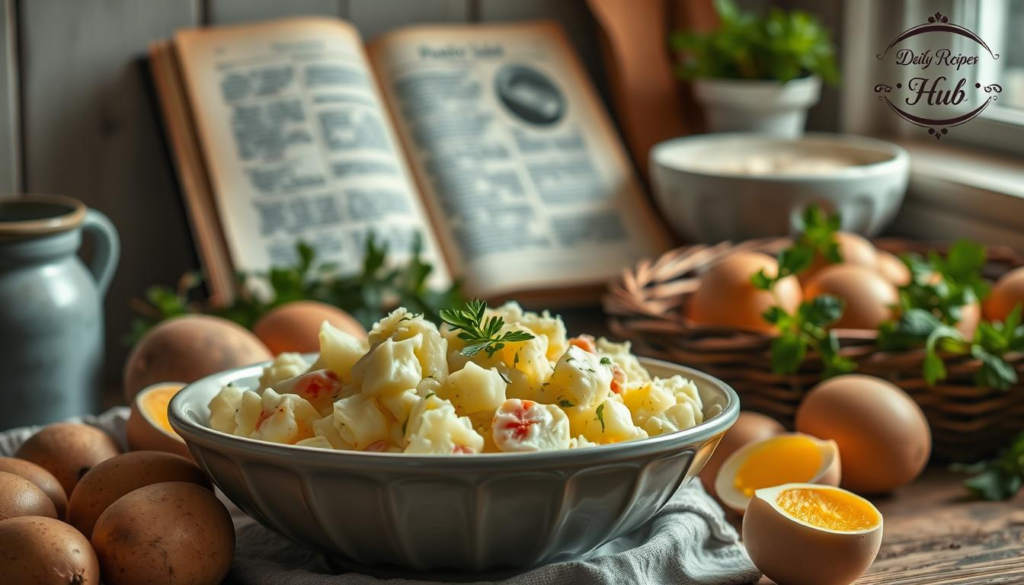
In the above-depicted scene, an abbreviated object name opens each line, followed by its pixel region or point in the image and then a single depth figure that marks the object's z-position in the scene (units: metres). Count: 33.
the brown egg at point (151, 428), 0.96
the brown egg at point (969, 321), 1.17
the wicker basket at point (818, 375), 1.10
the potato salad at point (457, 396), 0.71
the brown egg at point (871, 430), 1.01
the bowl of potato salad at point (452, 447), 0.70
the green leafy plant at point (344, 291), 1.42
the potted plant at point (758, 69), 1.70
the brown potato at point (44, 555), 0.69
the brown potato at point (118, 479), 0.81
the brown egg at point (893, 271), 1.29
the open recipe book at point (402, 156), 1.55
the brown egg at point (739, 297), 1.20
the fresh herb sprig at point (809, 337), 1.09
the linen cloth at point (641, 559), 0.76
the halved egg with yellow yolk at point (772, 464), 0.97
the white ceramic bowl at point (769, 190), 1.49
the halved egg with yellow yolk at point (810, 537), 0.78
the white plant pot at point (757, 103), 1.70
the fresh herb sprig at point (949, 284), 1.13
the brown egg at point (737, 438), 1.02
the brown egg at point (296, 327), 1.24
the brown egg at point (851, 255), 1.31
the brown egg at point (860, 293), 1.17
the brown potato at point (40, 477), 0.84
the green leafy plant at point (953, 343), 1.07
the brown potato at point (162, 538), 0.73
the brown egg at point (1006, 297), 1.20
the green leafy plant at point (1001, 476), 1.05
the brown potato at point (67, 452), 0.91
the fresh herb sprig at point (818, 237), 1.30
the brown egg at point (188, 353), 1.14
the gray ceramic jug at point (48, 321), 1.15
